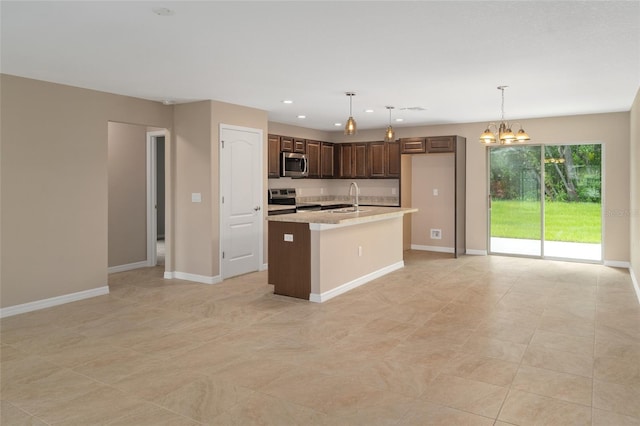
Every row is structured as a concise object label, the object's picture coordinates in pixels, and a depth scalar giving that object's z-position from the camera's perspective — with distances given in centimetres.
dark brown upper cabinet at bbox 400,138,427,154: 879
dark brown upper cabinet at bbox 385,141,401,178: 937
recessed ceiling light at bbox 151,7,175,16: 308
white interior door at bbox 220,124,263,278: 668
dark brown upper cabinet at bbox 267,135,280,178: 823
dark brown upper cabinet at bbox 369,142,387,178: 957
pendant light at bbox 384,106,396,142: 639
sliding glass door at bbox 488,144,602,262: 788
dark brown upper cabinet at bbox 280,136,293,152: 855
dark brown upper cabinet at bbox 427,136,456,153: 853
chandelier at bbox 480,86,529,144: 560
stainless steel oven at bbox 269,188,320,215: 853
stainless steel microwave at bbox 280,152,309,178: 854
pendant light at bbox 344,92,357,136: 558
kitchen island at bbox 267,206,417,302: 544
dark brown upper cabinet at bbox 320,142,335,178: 982
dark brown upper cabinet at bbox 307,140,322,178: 943
